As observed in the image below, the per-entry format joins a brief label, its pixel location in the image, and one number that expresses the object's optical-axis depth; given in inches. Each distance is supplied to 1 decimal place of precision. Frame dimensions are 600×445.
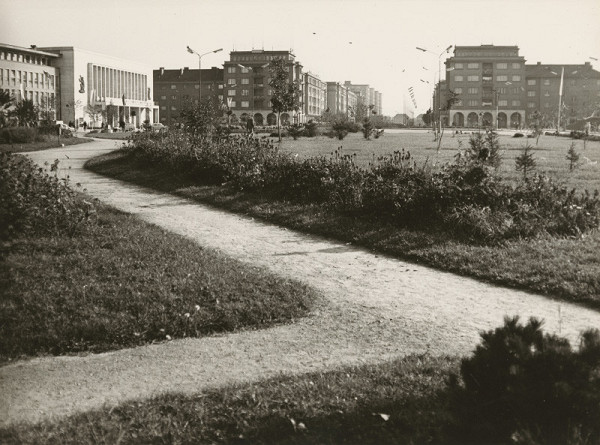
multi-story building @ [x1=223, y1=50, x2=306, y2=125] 5039.4
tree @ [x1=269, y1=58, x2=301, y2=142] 1797.5
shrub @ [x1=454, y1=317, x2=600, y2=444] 134.1
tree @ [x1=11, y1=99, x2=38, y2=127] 1463.0
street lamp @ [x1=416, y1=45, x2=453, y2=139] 744.7
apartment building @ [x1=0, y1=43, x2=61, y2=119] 3353.8
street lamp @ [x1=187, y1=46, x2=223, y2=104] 1549.1
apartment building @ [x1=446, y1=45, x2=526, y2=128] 4773.6
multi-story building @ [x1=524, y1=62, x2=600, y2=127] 4542.3
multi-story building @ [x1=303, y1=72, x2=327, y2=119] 5693.9
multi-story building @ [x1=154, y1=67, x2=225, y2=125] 5487.2
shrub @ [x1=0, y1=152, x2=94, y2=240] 375.9
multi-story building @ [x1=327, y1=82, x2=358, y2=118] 7224.4
